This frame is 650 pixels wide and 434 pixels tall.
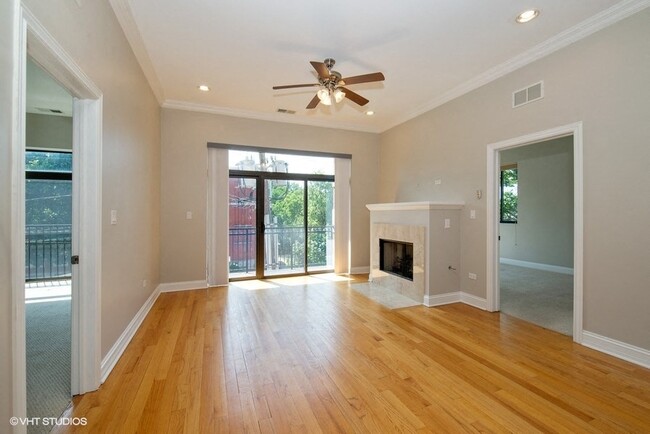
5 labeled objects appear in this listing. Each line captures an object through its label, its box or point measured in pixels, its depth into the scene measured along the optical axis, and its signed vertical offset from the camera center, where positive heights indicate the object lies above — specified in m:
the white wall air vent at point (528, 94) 3.09 +1.46
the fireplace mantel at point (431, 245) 3.92 -0.42
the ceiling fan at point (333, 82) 2.81 +1.49
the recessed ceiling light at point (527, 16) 2.52 +1.92
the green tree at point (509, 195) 7.13 +0.60
